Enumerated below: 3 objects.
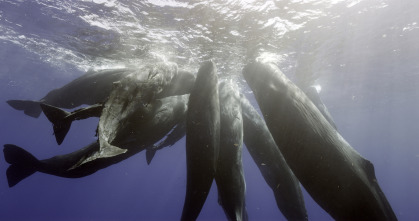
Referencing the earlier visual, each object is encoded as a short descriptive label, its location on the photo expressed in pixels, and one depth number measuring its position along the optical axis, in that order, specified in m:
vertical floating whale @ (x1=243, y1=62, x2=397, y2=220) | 2.91
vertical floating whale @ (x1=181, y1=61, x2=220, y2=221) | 3.14
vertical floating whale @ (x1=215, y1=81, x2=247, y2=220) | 3.54
